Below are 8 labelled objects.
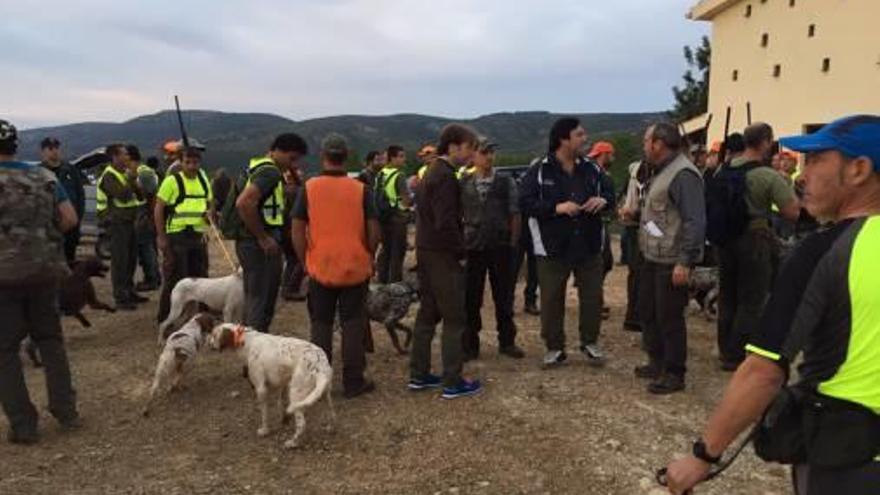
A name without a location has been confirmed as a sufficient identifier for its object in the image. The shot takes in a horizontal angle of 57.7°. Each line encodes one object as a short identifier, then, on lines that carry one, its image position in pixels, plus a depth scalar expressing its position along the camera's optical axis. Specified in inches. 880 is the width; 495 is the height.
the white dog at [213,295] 286.5
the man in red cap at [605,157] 343.0
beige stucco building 781.6
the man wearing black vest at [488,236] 262.8
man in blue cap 73.1
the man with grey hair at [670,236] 221.6
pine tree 1306.6
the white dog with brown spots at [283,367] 196.1
